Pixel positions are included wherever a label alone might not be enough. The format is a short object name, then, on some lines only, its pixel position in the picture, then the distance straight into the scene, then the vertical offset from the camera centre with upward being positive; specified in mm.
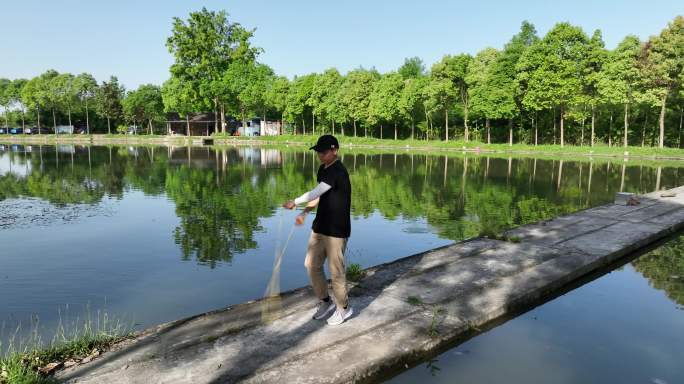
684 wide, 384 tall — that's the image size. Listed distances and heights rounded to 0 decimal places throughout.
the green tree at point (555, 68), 49250 +7152
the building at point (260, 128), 96619 +1158
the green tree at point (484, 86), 54062 +5672
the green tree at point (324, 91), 72812 +6575
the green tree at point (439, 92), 57344 +5141
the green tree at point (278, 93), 80562 +6820
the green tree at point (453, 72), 58156 +7650
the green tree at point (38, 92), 92812 +7802
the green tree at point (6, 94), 101812 +8076
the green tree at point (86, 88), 95750 +9103
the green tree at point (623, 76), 45469 +5802
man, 5707 -1011
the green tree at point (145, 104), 94250 +5769
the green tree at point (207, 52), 75188 +13086
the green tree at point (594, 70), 48312 +6846
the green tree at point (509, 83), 53594 +5828
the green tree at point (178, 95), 75375 +6136
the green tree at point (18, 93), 101812 +8332
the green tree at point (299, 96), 77312 +6152
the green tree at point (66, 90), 93312 +8315
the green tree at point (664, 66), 43125 +6377
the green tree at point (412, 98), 61125 +4756
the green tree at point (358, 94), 68125 +5914
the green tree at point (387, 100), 63719 +4690
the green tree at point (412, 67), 105175 +16143
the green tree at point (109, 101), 95688 +6362
